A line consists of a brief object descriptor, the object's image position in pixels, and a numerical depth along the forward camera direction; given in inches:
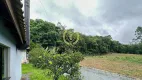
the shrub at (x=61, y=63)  114.1
